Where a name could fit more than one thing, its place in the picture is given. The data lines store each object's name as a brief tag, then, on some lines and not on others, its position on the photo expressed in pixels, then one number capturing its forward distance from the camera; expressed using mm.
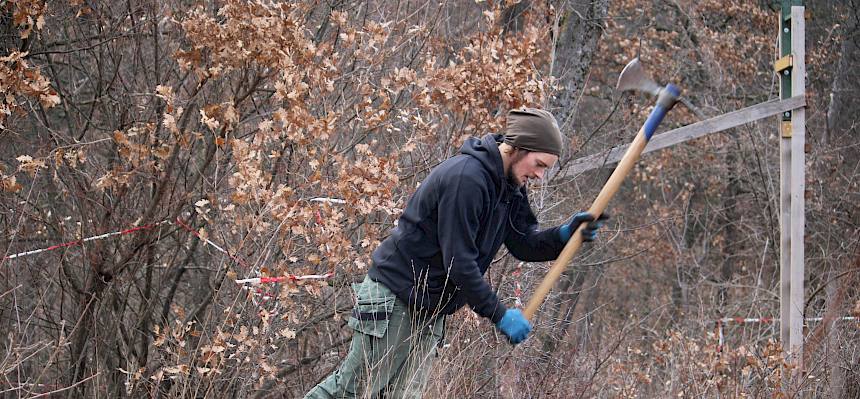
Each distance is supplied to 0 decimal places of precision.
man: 7703
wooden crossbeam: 14680
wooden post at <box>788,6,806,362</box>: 14156
